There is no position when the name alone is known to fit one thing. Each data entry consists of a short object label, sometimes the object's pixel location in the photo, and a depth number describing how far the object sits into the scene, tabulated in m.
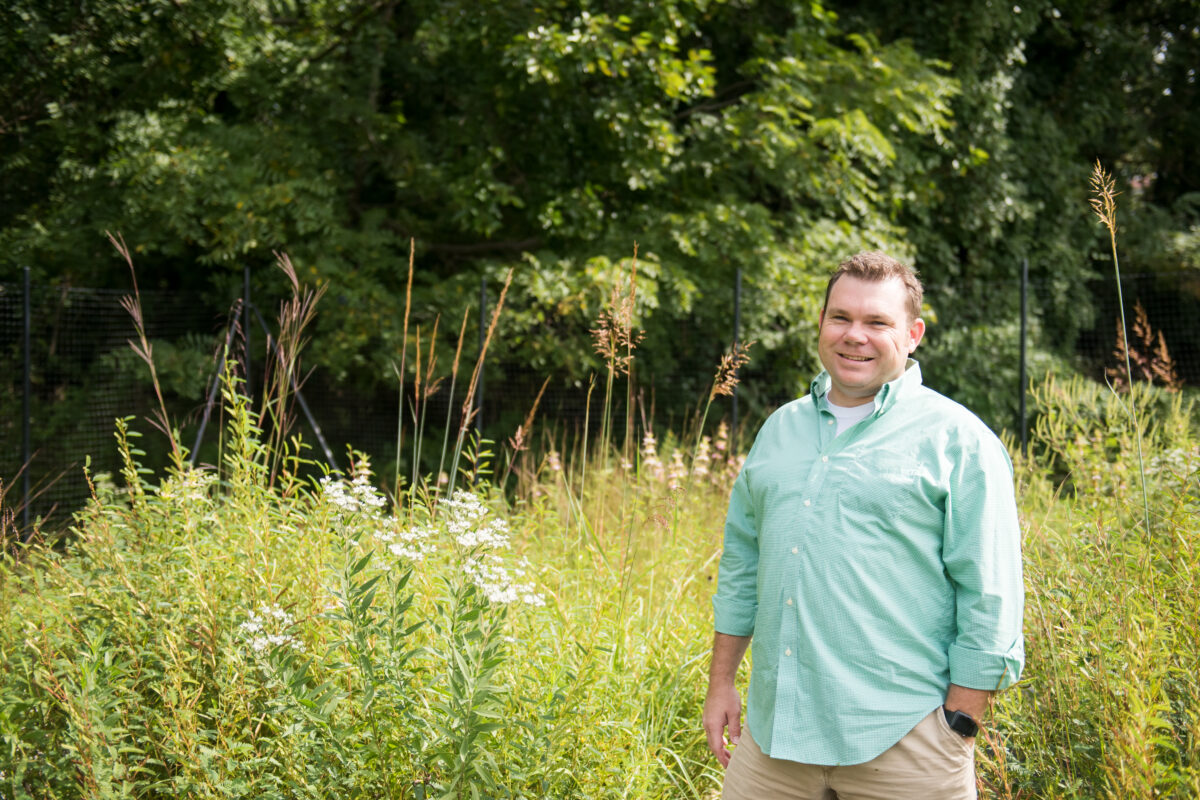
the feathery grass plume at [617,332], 2.86
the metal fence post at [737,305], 8.17
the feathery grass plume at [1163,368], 4.34
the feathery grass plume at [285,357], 3.17
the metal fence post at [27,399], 7.16
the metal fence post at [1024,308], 8.02
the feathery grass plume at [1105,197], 2.52
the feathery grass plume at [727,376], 3.01
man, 1.73
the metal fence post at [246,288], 8.02
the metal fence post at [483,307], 7.36
